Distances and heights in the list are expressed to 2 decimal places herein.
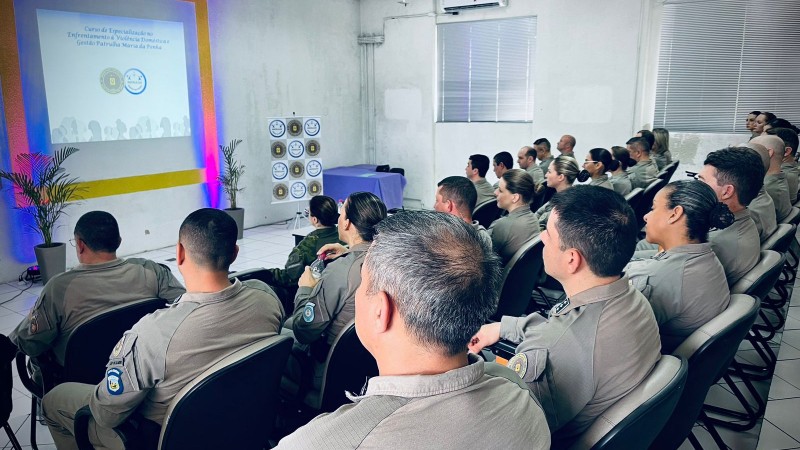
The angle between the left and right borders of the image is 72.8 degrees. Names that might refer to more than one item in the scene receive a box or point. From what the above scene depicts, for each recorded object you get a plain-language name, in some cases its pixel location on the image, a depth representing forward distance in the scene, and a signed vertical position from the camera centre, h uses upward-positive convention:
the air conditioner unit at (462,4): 7.78 +1.73
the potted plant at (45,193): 5.07 -0.63
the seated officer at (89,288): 2.29 -0.71
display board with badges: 7.63 -0.46
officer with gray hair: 0.86 -0.40
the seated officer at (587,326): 1.45 -0.56
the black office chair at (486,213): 4.77 -0.78
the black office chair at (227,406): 1.55 -0.84
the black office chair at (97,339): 2.12 -0.83
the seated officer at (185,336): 1.67 -0.67
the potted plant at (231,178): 7.02 -0.68
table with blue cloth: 7.90 -0.86
